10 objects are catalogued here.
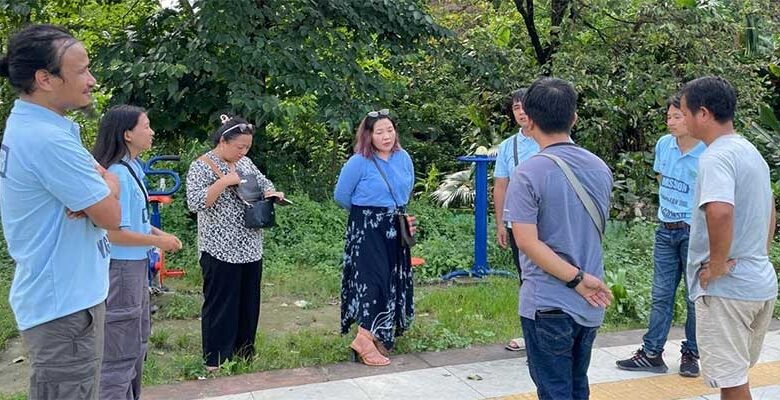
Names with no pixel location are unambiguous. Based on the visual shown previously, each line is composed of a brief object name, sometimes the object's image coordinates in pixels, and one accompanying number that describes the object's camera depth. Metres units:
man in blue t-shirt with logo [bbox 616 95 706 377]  4.37
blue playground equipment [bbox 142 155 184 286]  5.84
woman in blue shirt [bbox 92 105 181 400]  3.38
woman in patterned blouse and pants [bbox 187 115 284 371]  4.41
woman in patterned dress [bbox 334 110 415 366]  4.72
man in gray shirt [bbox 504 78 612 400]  2.78
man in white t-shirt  3.13
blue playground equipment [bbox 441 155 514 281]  7.00
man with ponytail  2.38
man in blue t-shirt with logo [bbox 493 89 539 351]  4.67
